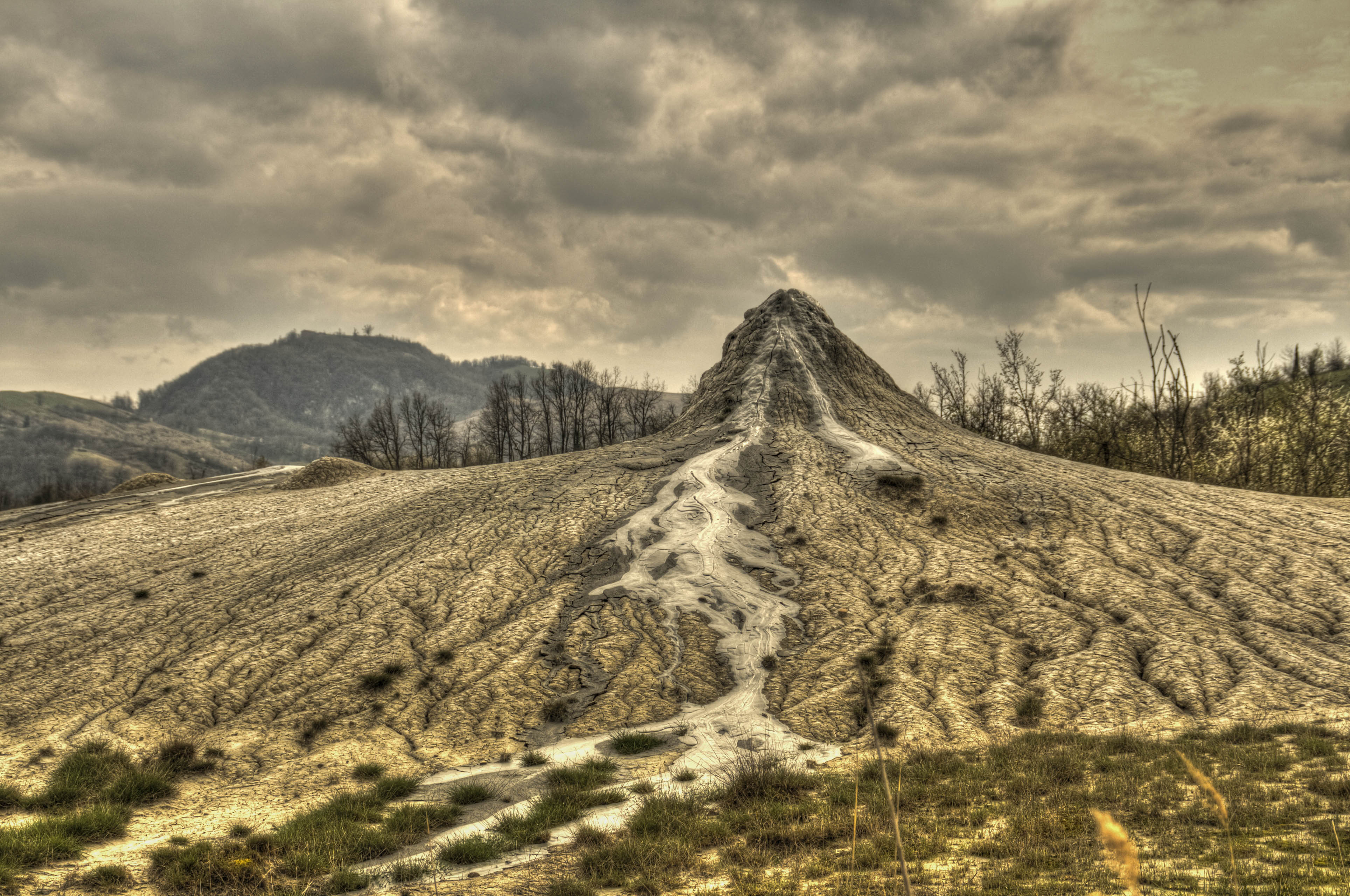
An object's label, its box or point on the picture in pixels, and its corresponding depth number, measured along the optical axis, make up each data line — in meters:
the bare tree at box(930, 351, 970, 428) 62.75
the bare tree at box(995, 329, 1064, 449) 55.53
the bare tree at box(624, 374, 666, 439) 80.94
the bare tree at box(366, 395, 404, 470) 79.75
